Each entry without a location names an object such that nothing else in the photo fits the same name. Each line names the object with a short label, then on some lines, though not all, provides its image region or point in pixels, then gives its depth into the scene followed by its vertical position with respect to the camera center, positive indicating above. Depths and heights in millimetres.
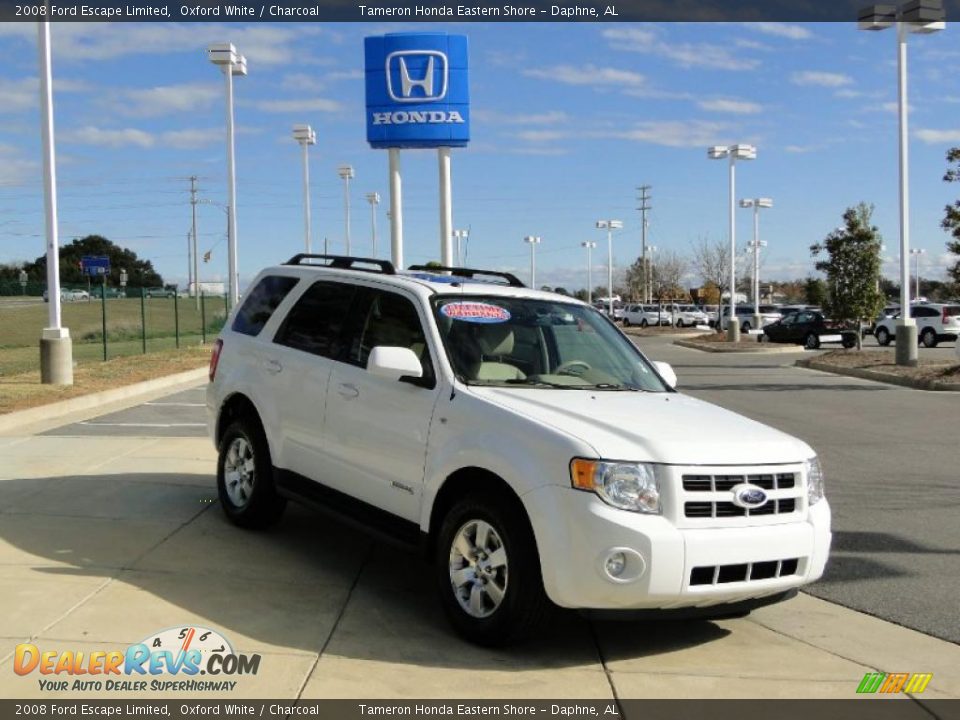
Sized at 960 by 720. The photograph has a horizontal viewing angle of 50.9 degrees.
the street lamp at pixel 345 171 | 52656 +6980
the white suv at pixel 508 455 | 4625 -792
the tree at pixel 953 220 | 20844 +1546
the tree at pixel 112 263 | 118994 +5843
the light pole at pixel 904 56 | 22062 +5657
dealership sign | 30781 +6411
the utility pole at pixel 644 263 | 83838 +3091
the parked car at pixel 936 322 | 37469 -1063
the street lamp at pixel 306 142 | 41750 +6925
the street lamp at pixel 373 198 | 62906 +6638
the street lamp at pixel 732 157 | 42312 +6024
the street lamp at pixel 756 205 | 56688 +5189
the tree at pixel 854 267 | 30188 +843
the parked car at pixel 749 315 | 56250 -1040
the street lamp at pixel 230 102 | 29828 +6269
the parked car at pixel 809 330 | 39750 -1333
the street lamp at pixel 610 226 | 78875 +5799
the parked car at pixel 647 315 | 70250 -1125
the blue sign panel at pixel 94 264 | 93625 +4480
